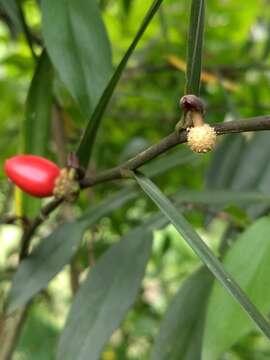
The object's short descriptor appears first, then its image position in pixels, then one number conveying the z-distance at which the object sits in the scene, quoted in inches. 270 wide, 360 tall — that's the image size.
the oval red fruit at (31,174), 4.2
